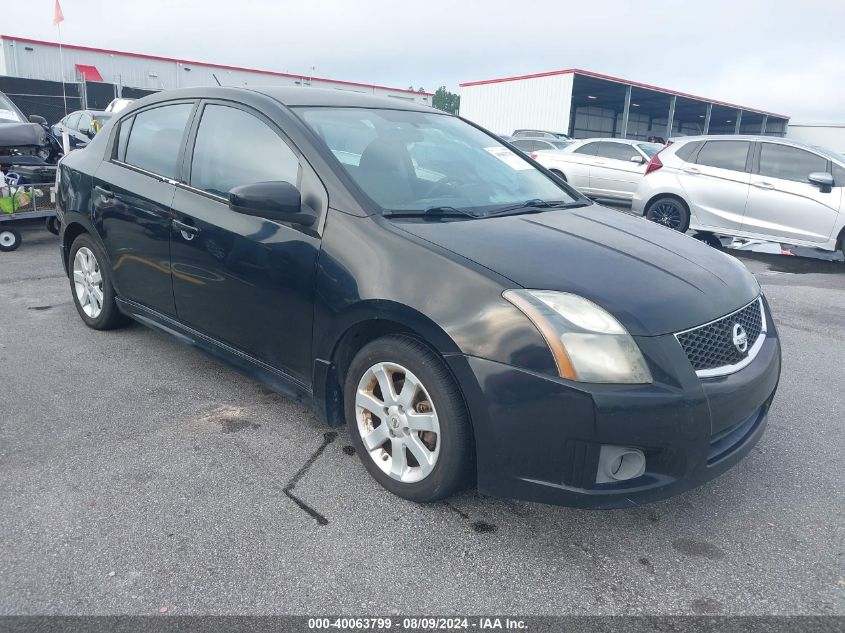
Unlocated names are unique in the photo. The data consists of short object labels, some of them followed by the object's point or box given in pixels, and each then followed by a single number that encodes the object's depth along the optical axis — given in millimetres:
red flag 28344
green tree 89125
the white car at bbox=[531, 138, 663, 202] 12516
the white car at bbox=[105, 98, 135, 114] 17709
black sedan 2268
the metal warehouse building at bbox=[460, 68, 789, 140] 32219
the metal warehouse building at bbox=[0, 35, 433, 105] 31281
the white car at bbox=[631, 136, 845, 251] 8336
